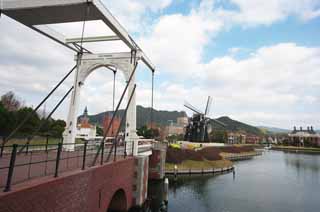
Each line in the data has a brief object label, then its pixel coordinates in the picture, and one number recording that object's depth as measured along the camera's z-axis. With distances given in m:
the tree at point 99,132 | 59.21
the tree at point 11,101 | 39.72
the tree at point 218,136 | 78.17
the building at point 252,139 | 116.09
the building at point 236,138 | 95.95
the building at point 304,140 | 90.75
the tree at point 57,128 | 27.38
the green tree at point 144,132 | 42.47
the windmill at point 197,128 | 56.84
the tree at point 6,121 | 22.31
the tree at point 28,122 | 24.07
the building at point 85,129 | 50.56
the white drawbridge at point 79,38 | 6.85
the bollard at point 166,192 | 13.50
